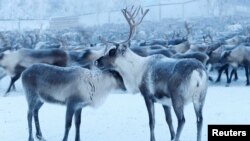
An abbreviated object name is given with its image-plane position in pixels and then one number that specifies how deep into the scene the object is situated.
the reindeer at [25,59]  11.83
